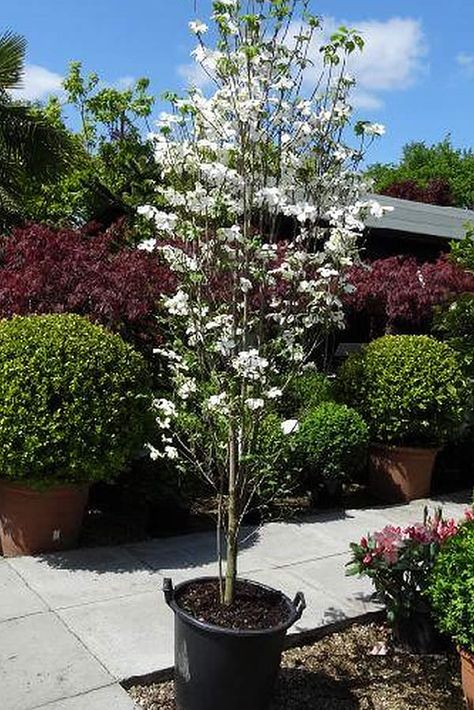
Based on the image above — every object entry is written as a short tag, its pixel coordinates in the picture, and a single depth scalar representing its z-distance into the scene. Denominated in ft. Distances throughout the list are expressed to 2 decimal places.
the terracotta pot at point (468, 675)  10.69
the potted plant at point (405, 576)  12.63
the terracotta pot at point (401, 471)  22.73
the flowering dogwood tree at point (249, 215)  9.84
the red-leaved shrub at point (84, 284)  18.24
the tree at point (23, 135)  30.04
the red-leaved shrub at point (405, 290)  28.09
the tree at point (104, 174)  36.11
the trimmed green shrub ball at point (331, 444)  20.17
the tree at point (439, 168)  128.67
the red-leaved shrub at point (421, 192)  81.97
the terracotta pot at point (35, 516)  15.43
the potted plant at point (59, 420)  14.55
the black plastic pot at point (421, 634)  12.82
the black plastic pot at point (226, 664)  9.58
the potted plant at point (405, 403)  22.12
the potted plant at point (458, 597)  10.38
